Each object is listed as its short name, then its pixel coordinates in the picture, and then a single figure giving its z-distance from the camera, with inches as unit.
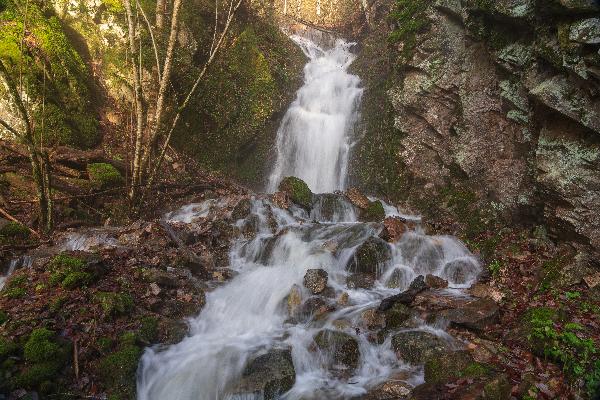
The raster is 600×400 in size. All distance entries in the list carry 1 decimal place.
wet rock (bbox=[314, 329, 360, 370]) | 212.2
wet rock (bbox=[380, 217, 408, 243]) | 333.4
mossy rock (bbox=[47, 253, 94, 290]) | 218.7
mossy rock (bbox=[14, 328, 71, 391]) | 162.1
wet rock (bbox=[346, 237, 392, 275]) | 306.0
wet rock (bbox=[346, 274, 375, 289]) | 289.2
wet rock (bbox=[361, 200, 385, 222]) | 407.5
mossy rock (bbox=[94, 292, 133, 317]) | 209.9
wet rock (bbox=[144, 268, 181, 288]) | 252.1
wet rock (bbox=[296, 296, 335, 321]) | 252.1
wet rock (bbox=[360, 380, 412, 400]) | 180.9
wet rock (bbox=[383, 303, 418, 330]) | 229.9
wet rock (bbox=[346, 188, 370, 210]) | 422.3
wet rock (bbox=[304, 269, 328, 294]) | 273.6
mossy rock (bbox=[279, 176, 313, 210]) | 427.2
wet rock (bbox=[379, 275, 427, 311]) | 241.6
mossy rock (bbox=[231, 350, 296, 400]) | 186.7
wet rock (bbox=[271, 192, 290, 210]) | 415.6
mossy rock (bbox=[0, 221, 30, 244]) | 283.7
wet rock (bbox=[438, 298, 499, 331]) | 219.8
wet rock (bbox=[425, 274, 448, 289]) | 279.0
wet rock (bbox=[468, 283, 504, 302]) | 249.8
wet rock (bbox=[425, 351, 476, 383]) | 173.5
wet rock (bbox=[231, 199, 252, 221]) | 383.2
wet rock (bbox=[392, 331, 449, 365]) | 203.5
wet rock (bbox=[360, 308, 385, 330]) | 231.0
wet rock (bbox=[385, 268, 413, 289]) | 296.2
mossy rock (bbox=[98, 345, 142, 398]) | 178.5
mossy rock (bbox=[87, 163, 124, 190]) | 367.2
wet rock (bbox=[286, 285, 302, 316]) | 259.8
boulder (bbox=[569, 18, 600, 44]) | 235.5
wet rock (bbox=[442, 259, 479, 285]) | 294.2
